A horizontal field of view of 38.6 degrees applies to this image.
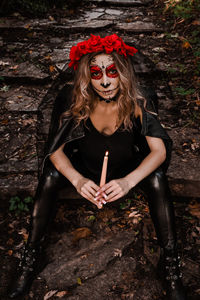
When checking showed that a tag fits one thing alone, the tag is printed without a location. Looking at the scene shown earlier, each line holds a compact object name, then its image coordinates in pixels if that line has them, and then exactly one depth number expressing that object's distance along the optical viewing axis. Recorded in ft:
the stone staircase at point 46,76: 9.77
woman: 7.29
